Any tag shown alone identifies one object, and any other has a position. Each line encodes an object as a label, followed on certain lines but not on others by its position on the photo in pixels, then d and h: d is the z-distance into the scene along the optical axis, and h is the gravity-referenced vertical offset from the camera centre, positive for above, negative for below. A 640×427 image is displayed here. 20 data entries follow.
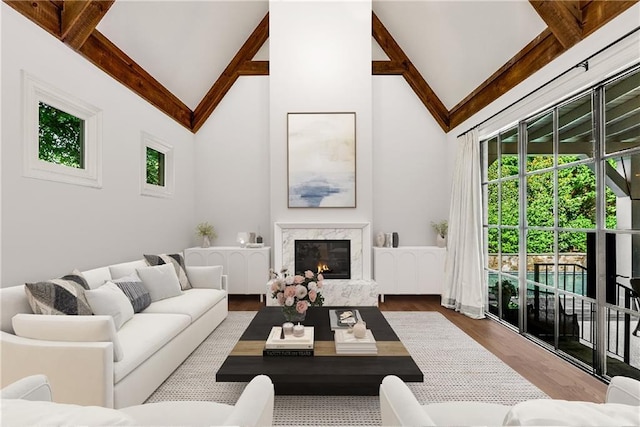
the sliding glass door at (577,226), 2.60 -0.12
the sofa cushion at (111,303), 2.46 -0.65
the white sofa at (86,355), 1.94 -0.85
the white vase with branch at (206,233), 5.64 -0.32
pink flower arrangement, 2.75 -0.62
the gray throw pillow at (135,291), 3.02 -0.68
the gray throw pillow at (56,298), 2.22 -0.54
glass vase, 2.84 -0.80
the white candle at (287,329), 2.65 -0.87
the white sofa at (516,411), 0.76 -0.61
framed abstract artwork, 5.38 +0.81
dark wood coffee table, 2.10 -0.96
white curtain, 4.48 -0.34
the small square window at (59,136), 2.70 +0.68
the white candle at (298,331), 2.58 -0.86
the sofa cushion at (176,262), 3.83 -0.54
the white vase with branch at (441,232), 5.60 -0.31
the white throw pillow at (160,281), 3.43 -0.68
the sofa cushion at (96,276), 2.87 -0.53
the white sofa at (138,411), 0.77 -0.63
